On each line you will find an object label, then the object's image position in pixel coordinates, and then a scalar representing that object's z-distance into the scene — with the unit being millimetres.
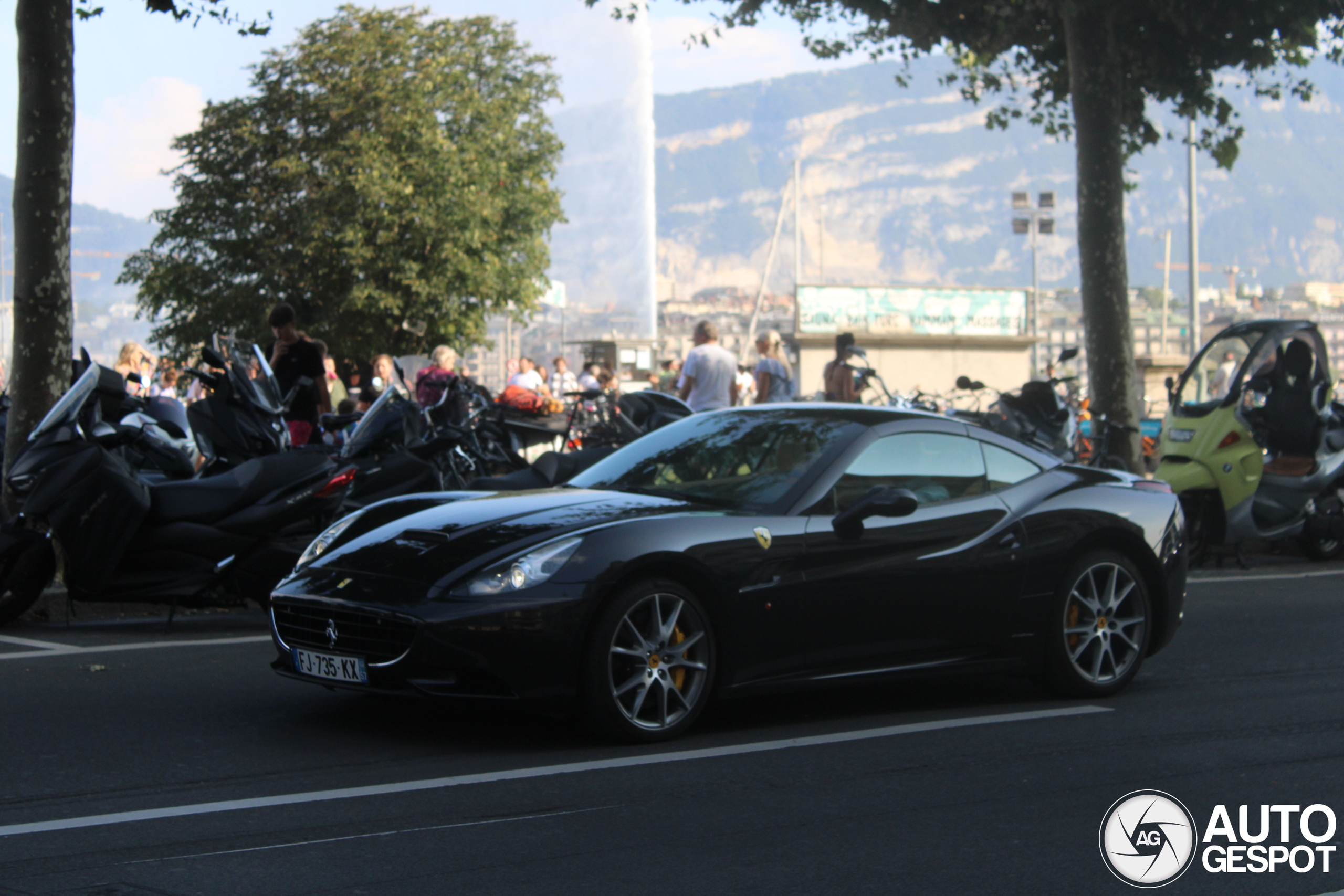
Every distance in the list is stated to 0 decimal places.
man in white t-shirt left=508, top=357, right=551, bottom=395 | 22406
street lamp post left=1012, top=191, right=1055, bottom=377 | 47656
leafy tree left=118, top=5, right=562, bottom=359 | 46188
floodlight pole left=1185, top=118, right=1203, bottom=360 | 37688
